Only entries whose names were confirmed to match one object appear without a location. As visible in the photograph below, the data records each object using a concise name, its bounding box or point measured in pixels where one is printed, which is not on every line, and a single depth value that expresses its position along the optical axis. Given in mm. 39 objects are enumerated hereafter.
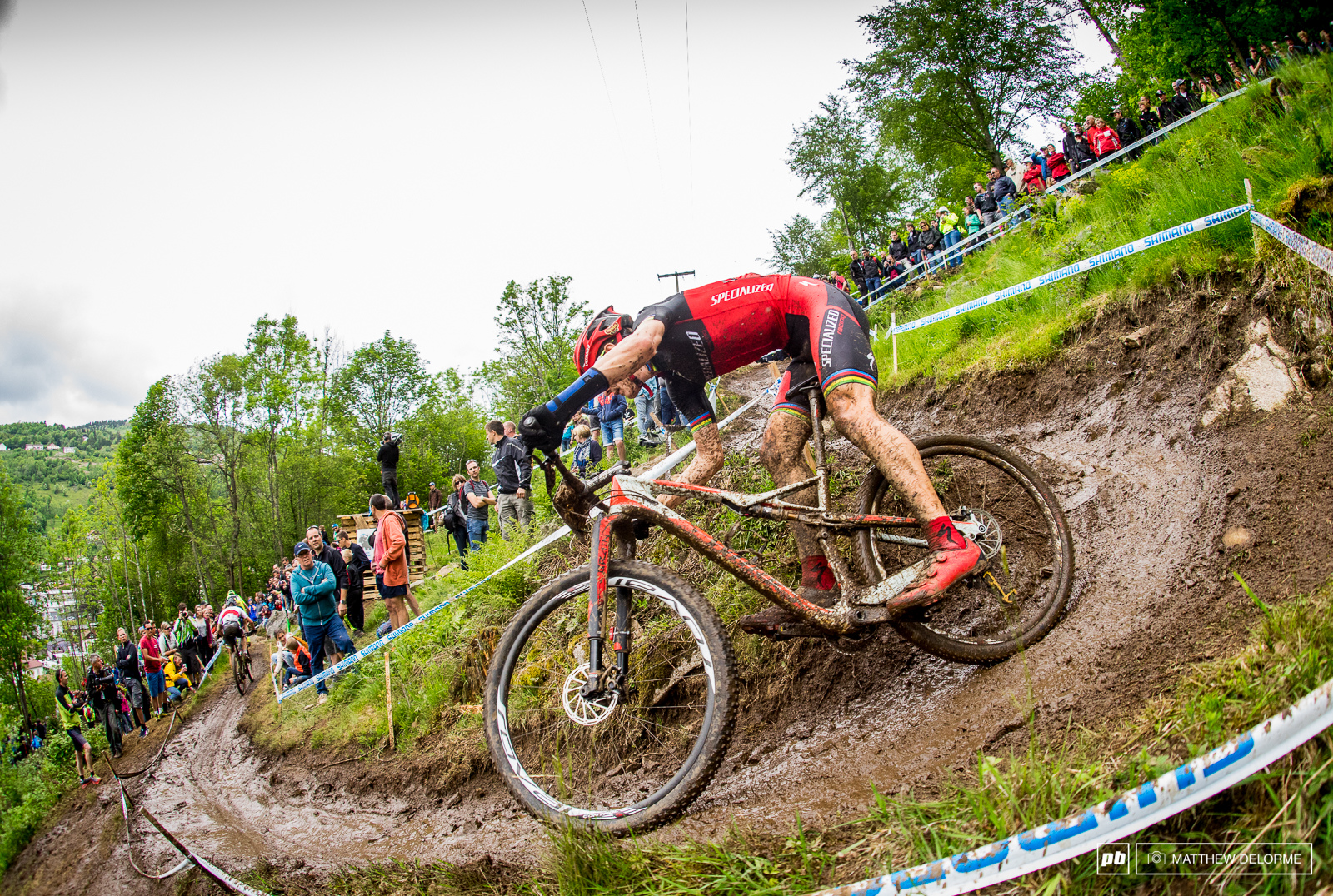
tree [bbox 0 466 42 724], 34500
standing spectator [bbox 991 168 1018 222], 14352
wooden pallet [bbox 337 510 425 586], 17359
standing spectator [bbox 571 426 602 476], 11391
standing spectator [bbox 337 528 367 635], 10867
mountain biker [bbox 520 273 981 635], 2969
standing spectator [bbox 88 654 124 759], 13836
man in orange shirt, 9195
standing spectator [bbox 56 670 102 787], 12031
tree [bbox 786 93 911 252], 36875
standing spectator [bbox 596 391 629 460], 11867
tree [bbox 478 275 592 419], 36750
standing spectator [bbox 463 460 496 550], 10805
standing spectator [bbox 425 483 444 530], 16047
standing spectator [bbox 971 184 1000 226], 14742
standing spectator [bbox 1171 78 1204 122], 11023
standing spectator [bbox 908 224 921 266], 17609
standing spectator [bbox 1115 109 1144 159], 12227
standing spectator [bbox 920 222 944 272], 16516
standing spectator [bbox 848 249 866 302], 18625
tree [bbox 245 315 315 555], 39875
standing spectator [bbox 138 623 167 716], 16344
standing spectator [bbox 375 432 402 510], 15430
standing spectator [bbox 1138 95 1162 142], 12047
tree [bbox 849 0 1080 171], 25281
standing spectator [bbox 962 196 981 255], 15109
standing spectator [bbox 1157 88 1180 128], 11281
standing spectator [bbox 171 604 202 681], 18406
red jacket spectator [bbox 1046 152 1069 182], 13383
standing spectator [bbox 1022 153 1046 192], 14508
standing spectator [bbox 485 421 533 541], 9258
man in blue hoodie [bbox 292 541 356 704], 9195
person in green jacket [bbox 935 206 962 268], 15883
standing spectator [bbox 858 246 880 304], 18250
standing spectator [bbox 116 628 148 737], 14984
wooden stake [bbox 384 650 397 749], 6589
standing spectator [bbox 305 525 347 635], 10148
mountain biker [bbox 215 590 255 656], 14453
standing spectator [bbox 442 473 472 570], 12336
